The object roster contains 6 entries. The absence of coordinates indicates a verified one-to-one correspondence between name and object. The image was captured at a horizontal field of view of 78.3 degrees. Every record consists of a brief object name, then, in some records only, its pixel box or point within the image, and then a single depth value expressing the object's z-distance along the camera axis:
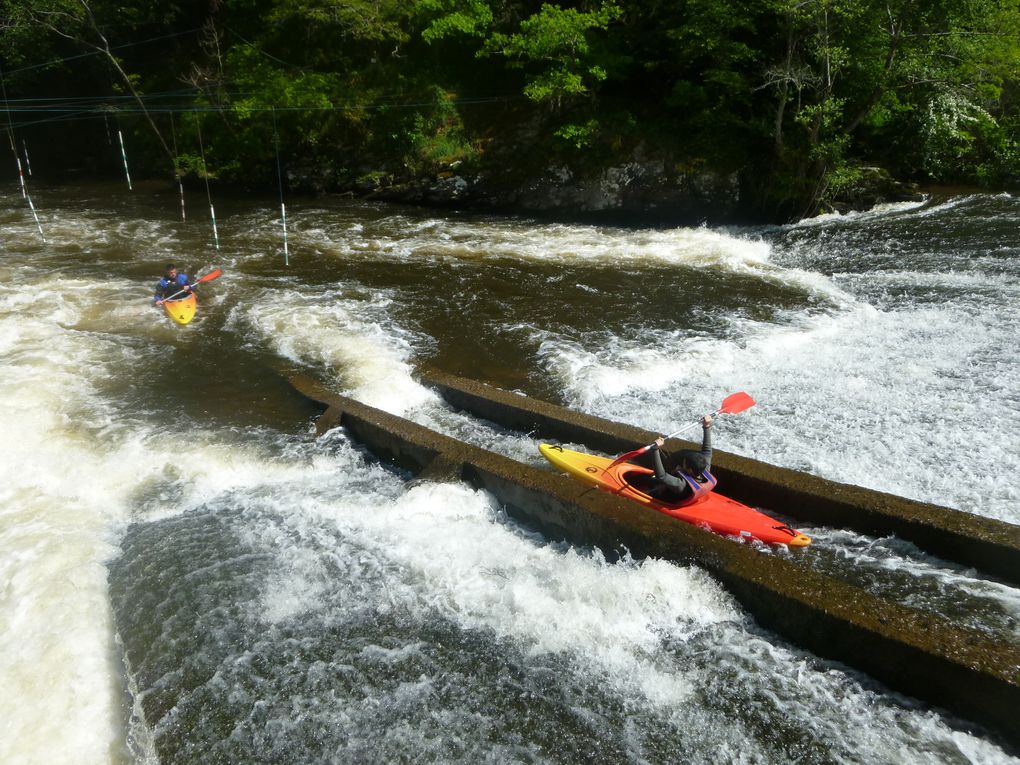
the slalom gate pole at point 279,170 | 19.48
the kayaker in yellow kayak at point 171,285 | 10.67
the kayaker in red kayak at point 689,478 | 5.48
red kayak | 5.21
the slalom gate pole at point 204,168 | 19.38
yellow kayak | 10.23
